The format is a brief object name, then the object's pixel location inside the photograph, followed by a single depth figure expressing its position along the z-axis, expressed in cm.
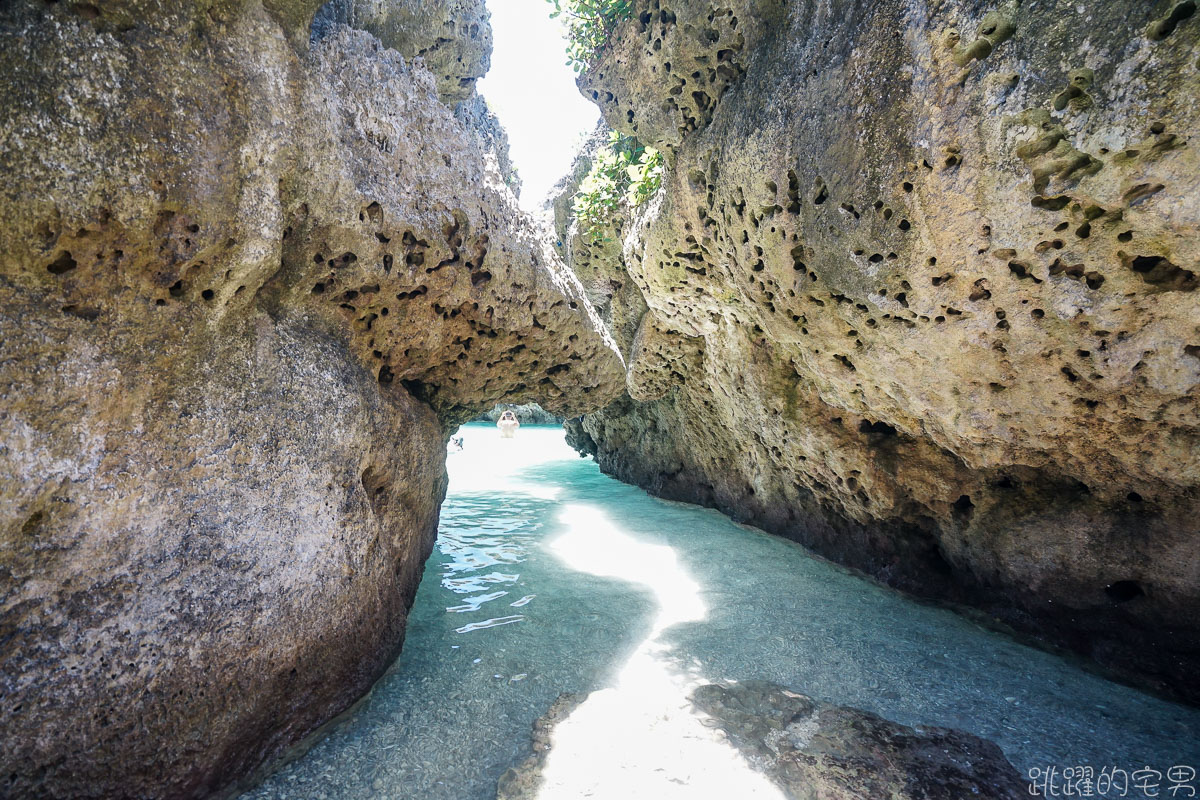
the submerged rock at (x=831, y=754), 277
